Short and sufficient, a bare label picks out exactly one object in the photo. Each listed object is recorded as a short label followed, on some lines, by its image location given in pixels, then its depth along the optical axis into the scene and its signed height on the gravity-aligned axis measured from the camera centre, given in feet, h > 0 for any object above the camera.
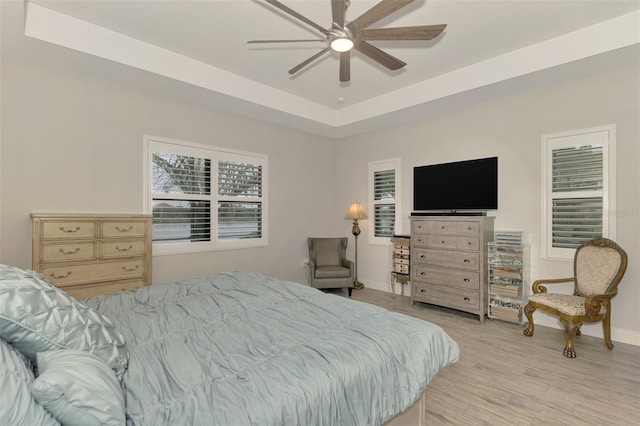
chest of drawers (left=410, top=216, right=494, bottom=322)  12.24 -2.13
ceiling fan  6.33 +4.18
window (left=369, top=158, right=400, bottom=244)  16.61 +0.61
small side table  15.11 -2.47
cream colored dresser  9.05 -1.36
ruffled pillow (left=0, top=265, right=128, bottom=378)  3.39 -1.39
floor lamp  17.13 -0.31
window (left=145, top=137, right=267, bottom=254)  12.51 +0.59
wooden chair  9.23 -2.61
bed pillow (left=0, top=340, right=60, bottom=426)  2.44 -1.61
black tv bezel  13.06 +0.54
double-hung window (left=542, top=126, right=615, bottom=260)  10.60 +0.84
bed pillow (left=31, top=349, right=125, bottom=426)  2.72 -1.74
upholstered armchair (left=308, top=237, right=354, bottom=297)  15.44 -2.96
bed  3.29 -2.20
